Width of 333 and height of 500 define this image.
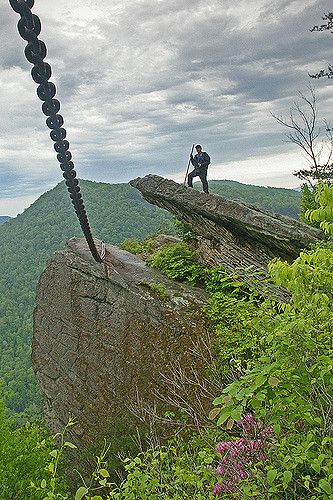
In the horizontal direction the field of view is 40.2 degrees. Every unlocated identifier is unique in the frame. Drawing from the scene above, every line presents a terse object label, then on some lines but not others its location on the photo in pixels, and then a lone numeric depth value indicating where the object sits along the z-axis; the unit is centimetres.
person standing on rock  1259
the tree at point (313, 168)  2016
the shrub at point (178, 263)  1238
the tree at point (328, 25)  1823
